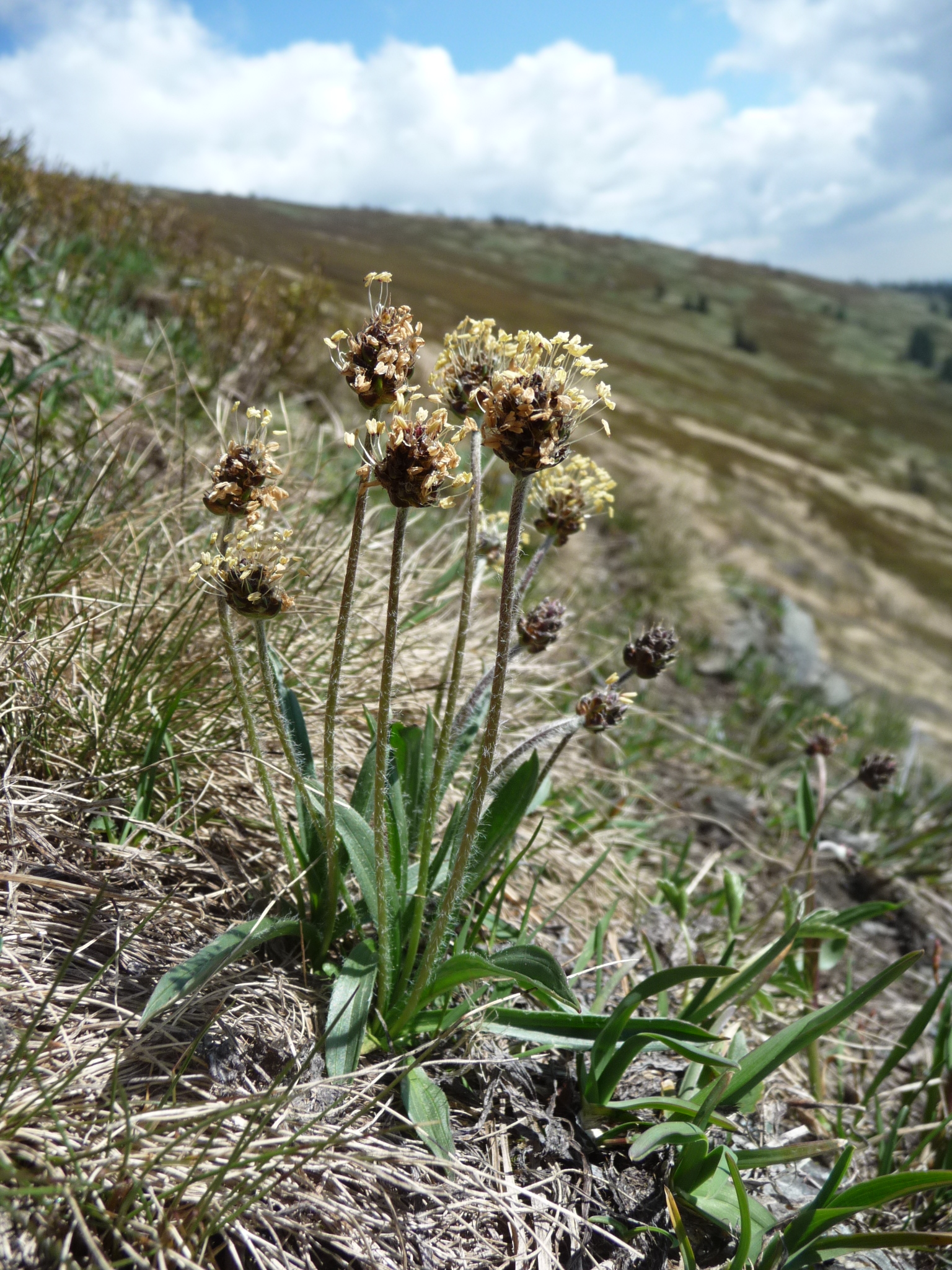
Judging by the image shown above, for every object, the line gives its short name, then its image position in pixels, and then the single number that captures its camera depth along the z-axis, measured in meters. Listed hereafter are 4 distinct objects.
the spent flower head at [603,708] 0.18
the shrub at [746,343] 37.08
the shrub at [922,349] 46.45
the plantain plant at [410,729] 0.14
